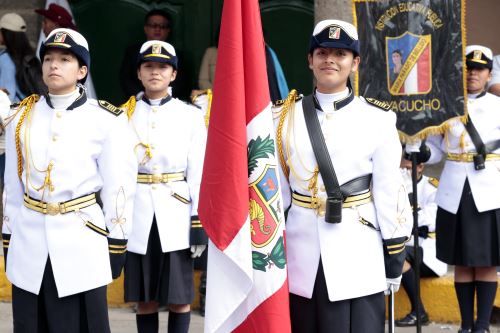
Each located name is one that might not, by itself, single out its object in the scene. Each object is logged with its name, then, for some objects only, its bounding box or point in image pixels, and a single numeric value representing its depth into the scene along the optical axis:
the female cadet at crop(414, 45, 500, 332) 7.51
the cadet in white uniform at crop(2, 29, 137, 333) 5.49
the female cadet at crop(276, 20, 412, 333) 5.28
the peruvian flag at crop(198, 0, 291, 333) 5.09
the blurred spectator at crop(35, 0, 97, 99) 9.12
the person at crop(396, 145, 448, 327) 7.98
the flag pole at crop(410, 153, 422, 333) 6.95
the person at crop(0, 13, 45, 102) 8.52
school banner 7.04
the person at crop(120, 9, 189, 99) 9.08
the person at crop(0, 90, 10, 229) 6.61
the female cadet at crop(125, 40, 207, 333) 6.78
